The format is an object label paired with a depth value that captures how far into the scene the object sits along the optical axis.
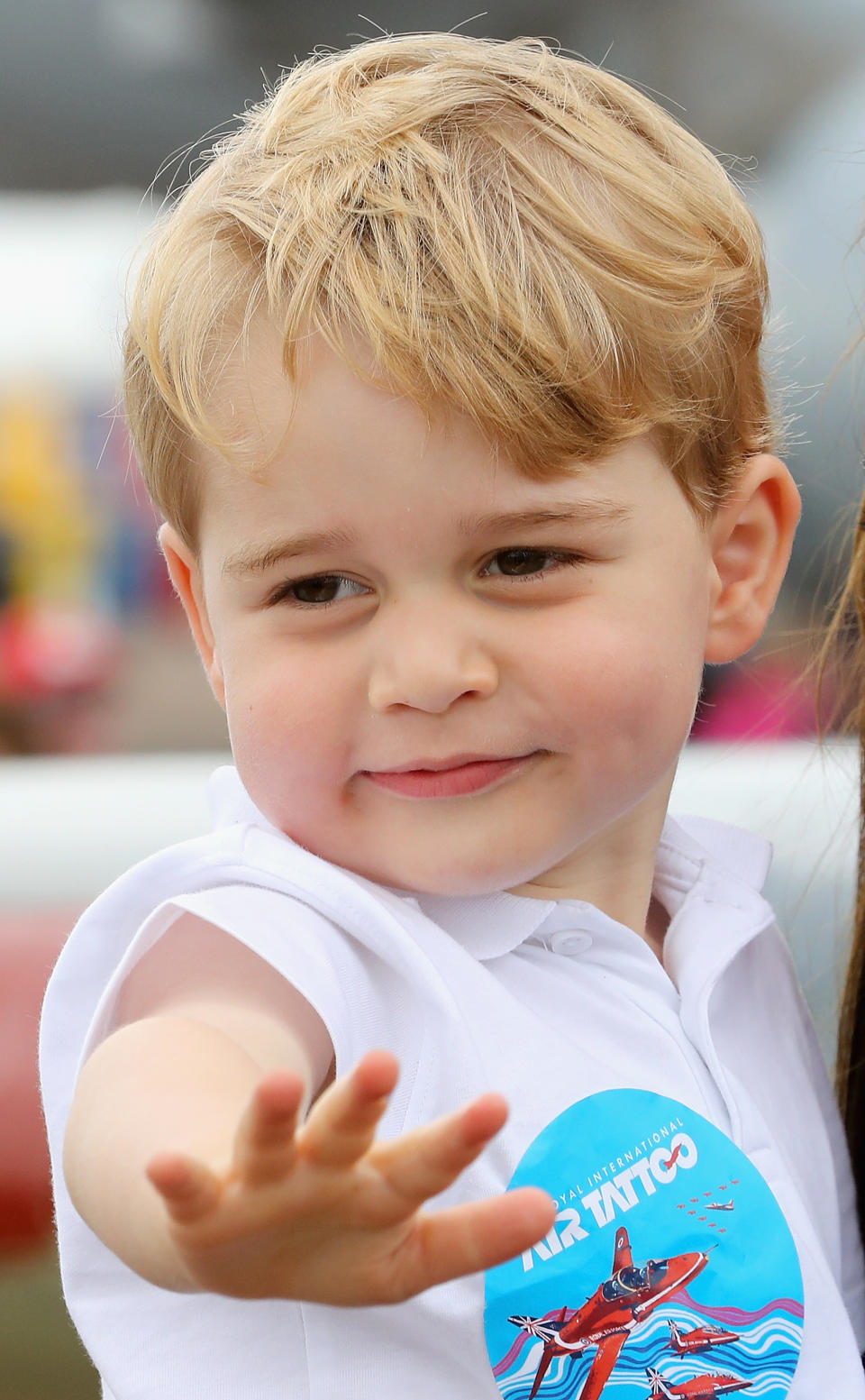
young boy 1.75
